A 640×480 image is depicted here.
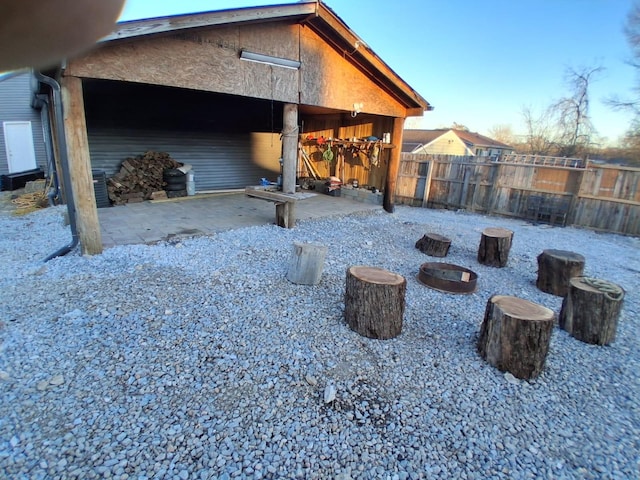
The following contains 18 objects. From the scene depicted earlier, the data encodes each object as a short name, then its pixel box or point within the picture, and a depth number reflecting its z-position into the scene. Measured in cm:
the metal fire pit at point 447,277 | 411
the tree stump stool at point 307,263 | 395
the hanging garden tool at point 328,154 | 1031
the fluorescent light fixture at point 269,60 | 532
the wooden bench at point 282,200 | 604
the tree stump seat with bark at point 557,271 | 425
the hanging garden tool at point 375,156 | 945
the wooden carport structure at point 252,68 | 402
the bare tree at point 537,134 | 1898
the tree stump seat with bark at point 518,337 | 250
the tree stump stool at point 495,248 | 512
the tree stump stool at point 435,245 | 552
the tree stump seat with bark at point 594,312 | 310
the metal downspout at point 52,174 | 773
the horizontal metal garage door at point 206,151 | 808
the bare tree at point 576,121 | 1708
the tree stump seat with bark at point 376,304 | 295
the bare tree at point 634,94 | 1365
